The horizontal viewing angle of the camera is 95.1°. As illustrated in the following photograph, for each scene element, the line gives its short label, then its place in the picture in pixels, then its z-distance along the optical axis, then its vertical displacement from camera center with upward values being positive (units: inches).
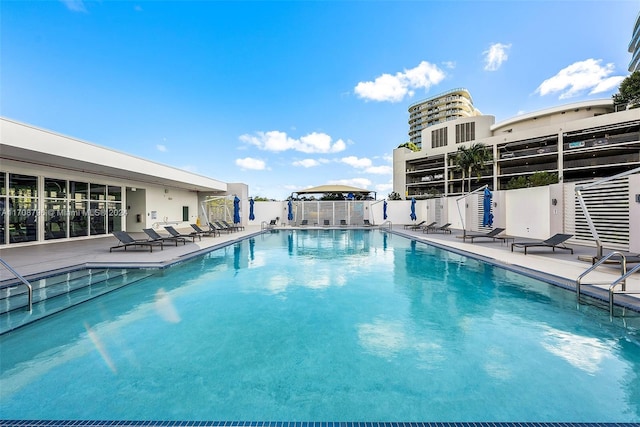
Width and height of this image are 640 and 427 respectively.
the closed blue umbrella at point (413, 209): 812.4 +11.9
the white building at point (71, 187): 331.9 +49.7
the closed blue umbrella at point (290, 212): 824.9 +6.1
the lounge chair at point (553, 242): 321.5 -33.3
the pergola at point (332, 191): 1050.1 +83.7
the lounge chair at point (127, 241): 357.7 -31.5
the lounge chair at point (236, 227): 682.2 -31.5
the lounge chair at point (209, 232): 520.7 -32.6
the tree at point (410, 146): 2009.1 +462.0
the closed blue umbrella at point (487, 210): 467.5 +4.1
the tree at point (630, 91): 1047.6 +439.7
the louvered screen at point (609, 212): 309.4 -0.6
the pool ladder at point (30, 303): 172.4 -52.9
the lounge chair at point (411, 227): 743.1 -36.3
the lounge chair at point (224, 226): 648.5 -27.4
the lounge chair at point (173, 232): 439.5 -26.2
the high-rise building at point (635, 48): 1461.6 +853.1
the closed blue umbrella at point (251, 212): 768.9 +5.2
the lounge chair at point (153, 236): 393.4 -27.9
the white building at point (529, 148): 1131.9 +300.6
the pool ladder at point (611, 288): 159.2 -48.4
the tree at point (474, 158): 1366.9 +259.1
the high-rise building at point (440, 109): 2522.1 +930.7
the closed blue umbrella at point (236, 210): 691.4 +10.9
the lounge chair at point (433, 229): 614.2 -36.2
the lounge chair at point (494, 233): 437.7 -30.8
